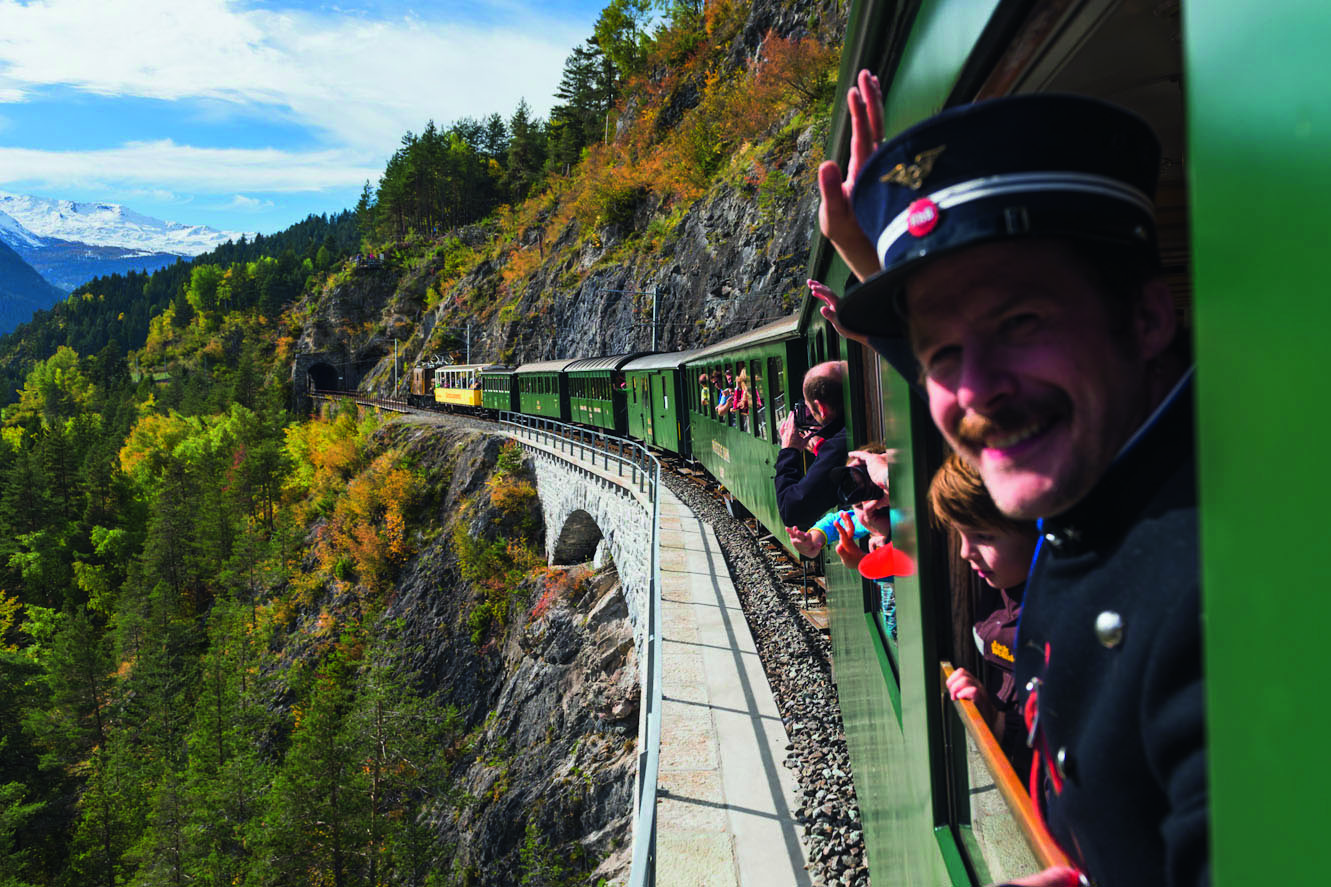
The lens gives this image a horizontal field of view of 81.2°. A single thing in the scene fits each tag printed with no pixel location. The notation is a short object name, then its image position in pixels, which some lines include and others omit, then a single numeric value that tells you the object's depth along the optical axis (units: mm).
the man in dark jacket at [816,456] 4164
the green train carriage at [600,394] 25562
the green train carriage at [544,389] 32219
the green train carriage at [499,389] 39844
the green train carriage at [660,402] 19016
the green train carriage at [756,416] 8492
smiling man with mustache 896
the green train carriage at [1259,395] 514
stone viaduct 16266
